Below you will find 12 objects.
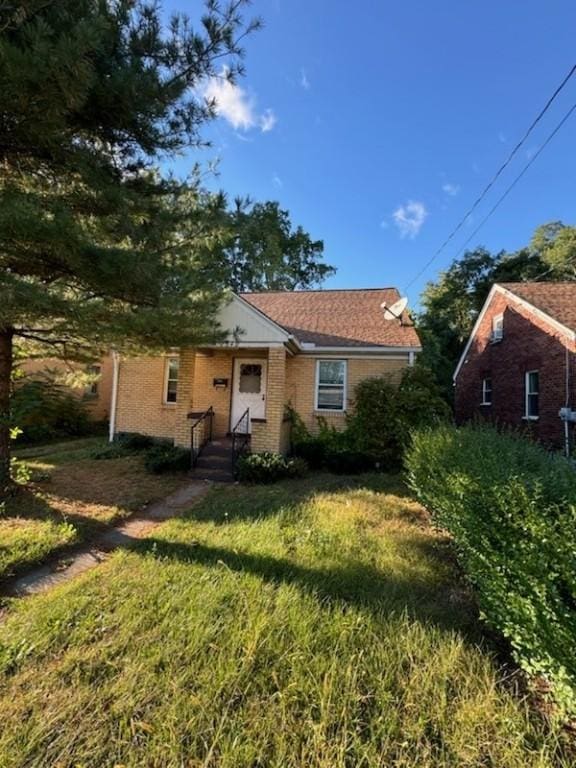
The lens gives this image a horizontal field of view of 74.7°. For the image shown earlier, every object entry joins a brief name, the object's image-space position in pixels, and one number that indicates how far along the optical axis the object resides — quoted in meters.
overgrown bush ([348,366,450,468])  9.94
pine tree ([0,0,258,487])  4.03
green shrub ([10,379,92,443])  13.32
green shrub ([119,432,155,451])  11.14
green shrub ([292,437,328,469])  10.30
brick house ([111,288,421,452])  9.77
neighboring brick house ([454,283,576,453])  12.43
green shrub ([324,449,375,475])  9.90
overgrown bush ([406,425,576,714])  2.17
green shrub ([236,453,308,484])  8.42
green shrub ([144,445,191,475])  8.70
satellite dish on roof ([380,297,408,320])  12.24
